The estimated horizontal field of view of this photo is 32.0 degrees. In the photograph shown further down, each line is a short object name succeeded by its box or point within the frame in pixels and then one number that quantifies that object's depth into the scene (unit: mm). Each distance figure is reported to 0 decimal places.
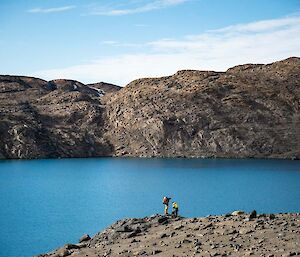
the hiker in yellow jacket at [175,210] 46316
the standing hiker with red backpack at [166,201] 48075
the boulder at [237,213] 41412
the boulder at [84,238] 42975
